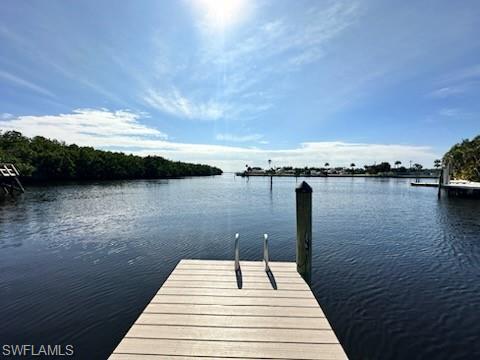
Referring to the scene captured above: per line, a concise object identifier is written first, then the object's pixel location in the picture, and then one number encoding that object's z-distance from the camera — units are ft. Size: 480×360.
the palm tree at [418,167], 524.20
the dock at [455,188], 106.63
